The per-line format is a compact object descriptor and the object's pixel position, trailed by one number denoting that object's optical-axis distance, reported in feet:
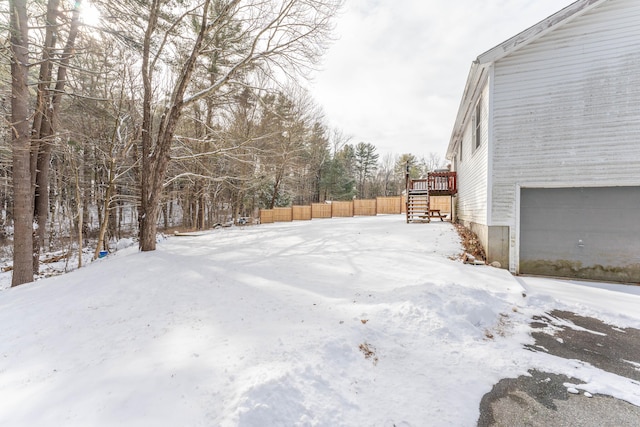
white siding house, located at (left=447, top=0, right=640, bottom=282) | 19.36
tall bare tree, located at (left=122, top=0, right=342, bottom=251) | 25.44
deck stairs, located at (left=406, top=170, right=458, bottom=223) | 41.34
